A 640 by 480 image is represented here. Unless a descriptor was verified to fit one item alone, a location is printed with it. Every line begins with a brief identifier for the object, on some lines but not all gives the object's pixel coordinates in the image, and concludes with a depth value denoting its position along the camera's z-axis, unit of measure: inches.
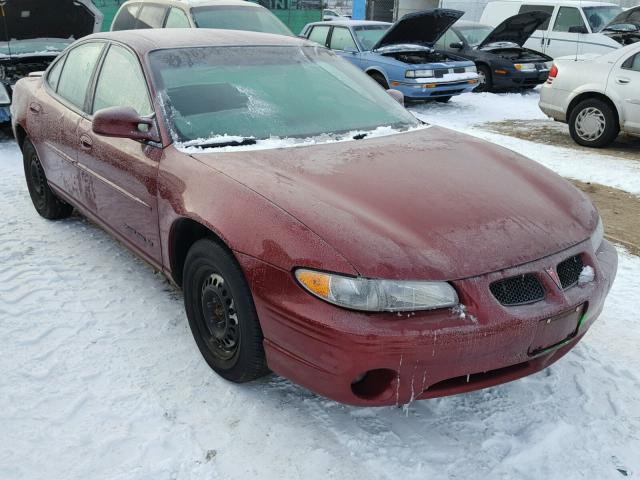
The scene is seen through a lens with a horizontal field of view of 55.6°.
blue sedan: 398.9
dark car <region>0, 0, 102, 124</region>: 293.3
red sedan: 85.7
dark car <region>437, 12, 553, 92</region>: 464.4
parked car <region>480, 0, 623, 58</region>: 502.3
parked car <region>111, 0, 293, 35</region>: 332.0
